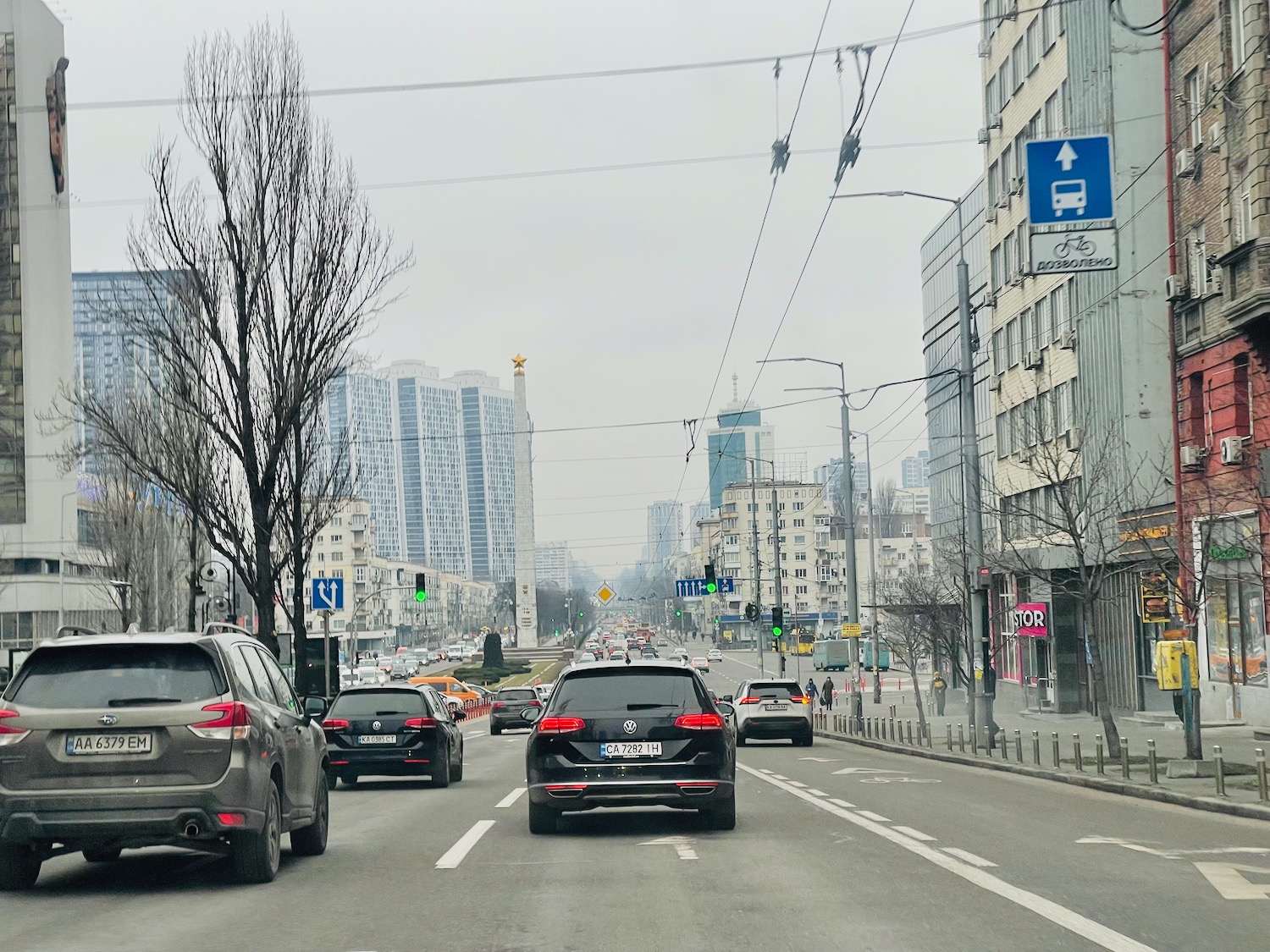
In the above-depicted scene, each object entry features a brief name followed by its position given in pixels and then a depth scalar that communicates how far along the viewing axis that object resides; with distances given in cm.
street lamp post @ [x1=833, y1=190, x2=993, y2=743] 2909
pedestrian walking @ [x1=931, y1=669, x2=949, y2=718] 5157
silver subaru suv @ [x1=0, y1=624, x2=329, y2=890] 1020
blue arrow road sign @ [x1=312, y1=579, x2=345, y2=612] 3612
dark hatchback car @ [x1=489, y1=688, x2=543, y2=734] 4755
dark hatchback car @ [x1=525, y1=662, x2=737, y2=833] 1384
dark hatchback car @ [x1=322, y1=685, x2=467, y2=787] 2212
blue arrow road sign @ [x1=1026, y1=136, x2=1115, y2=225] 1836
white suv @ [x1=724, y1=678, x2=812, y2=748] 3831
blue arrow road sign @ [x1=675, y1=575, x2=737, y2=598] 9244
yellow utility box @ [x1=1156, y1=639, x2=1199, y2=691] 2864
